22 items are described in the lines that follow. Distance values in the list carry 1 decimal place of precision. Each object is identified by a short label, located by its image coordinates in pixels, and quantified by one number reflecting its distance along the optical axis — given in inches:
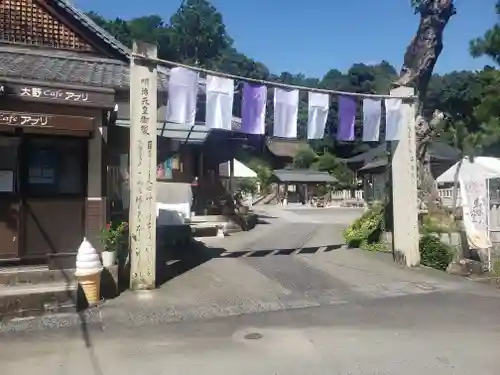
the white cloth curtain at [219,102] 366.3
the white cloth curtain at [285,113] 399.5
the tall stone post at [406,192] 416.5
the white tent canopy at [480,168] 406.6
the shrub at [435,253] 417.4
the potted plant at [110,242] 318.7
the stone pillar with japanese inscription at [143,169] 327.3
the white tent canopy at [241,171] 1095.6
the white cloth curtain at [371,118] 429.7
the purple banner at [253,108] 382.9
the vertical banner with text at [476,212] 401.1
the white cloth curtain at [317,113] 412.8
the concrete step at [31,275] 291.6
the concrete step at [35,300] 262.4
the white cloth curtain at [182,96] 350.3
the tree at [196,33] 3284.9
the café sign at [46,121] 296.4
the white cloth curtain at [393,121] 424.2
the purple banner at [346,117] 422.3
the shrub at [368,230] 521.7
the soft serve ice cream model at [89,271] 285.3
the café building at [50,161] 312.2
